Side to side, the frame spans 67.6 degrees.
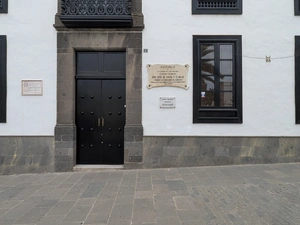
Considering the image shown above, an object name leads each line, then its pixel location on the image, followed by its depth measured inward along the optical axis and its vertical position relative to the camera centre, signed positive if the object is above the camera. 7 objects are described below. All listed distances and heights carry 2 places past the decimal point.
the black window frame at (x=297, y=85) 6.61 +0.76
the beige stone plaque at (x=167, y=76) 6.53 +1.01
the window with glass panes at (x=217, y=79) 6.56 +0.94
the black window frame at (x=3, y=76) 6.40 +0.98
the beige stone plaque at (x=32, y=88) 6.42 +0.64
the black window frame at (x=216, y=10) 6.60 +2.97
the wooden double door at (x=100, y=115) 6.75 -0.14
